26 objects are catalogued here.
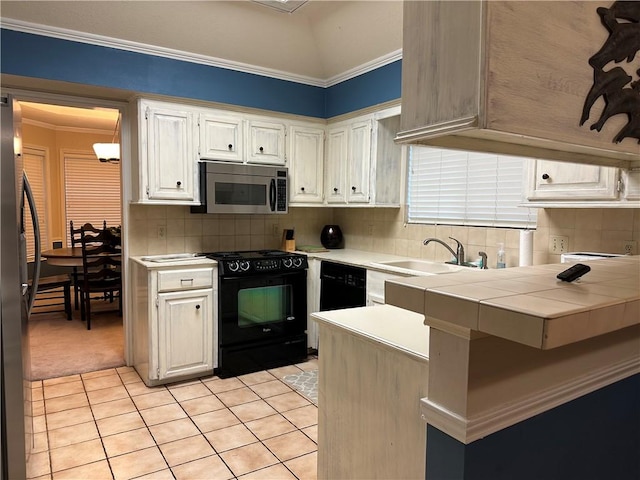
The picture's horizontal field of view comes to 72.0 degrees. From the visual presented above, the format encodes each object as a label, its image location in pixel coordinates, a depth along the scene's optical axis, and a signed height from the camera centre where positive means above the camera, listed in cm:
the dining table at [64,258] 486 -55
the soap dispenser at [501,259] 301 -31
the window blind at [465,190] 312 +19
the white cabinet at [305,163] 414 +46
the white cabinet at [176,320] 331 -85
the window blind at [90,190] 677 +30
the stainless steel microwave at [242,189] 364 +19
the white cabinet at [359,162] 392 +45
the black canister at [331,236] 455 -25
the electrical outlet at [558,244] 267 -18
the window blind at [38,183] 614 +37
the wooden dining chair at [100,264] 479 -66
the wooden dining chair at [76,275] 520 -79
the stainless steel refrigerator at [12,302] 184 -40
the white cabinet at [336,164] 416 +46
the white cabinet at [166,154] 341 +44
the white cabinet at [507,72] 87 +31
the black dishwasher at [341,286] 352 -62
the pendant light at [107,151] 508 +68
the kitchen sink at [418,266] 320 -41
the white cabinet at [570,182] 209 +17
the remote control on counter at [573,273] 111 -15
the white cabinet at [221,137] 364 +62
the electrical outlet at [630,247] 234 -17
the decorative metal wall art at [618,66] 107 +37
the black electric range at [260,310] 355 -84
